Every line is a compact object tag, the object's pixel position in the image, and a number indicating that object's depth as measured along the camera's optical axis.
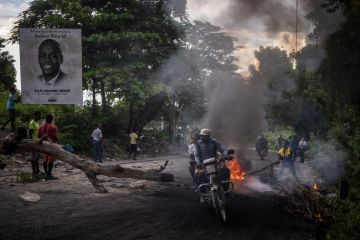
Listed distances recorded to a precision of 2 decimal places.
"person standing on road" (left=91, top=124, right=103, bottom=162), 20.64
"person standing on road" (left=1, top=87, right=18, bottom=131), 18.08
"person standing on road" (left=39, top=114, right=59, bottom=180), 12.36
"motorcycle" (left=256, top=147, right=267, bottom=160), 28.66
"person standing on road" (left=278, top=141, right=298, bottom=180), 15.91
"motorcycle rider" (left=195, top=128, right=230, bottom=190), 9.59
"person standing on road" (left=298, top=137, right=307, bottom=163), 26.14
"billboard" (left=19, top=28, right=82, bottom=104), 13.66
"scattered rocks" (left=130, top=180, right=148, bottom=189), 12.57
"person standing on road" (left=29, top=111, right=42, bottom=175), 13.00
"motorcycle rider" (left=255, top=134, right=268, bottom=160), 28.61
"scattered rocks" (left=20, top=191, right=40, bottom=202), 9.64
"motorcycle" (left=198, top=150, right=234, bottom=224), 8.11
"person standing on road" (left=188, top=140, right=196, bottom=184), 10.68
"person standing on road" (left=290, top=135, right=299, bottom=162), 19.17
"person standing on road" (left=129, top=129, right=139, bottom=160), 23.94
